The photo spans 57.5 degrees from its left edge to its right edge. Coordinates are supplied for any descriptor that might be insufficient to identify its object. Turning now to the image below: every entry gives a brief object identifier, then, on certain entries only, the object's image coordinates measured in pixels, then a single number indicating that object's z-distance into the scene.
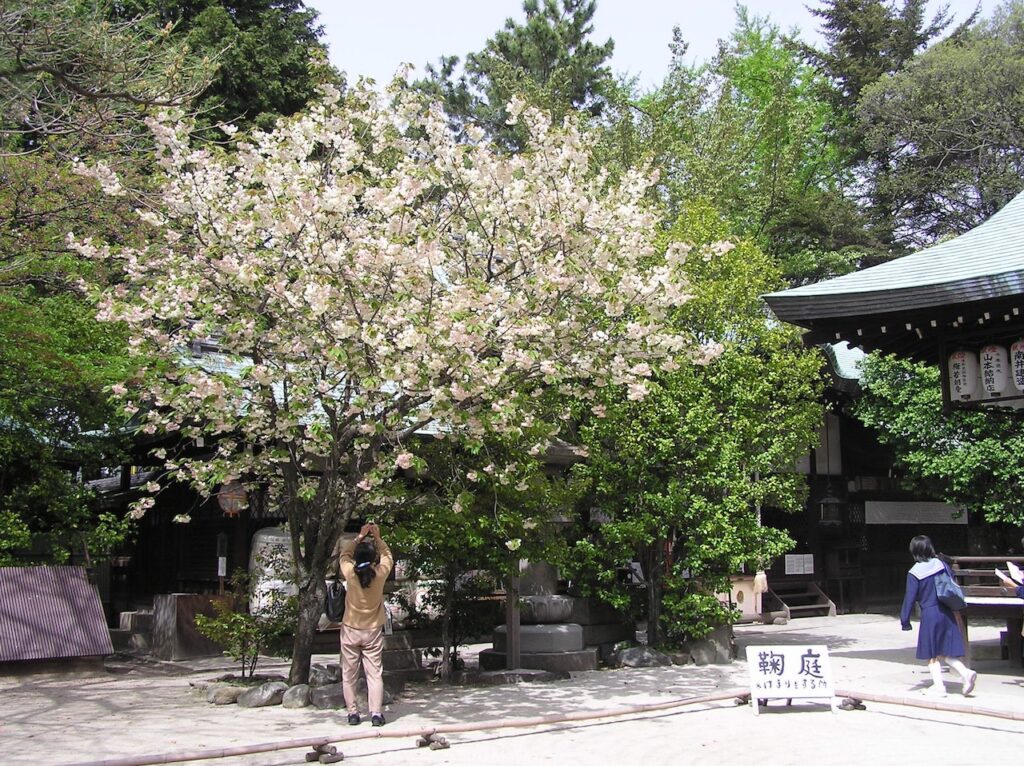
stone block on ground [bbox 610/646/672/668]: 12.74
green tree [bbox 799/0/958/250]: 30.48
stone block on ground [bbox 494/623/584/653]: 12.26
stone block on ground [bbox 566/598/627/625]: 13.30
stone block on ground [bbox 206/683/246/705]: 9.77
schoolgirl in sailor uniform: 9.54
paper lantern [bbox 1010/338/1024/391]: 10.80
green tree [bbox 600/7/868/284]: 22.81
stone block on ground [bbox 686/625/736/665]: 13.04
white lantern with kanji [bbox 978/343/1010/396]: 11.05
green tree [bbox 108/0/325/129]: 22.48
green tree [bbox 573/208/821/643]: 12.95
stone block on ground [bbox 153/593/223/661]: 13.97
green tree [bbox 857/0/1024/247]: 26.48
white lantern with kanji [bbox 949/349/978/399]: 11.39
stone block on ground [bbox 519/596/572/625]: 12.86
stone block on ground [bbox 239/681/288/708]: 9.56
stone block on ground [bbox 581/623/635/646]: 13.40
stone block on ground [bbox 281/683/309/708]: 9.43
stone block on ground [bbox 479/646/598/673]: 11.98
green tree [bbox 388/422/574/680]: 10.14
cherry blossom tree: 8.52
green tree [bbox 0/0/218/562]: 11.38
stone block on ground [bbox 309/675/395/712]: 9.34
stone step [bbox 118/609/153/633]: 15.07
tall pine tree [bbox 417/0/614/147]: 28.53
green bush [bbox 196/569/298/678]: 10.30
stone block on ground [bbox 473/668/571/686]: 11.21
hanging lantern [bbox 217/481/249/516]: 13.19
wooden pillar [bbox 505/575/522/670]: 11.58
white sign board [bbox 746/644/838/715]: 8.97
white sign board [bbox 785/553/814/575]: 21.08
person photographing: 8.70
